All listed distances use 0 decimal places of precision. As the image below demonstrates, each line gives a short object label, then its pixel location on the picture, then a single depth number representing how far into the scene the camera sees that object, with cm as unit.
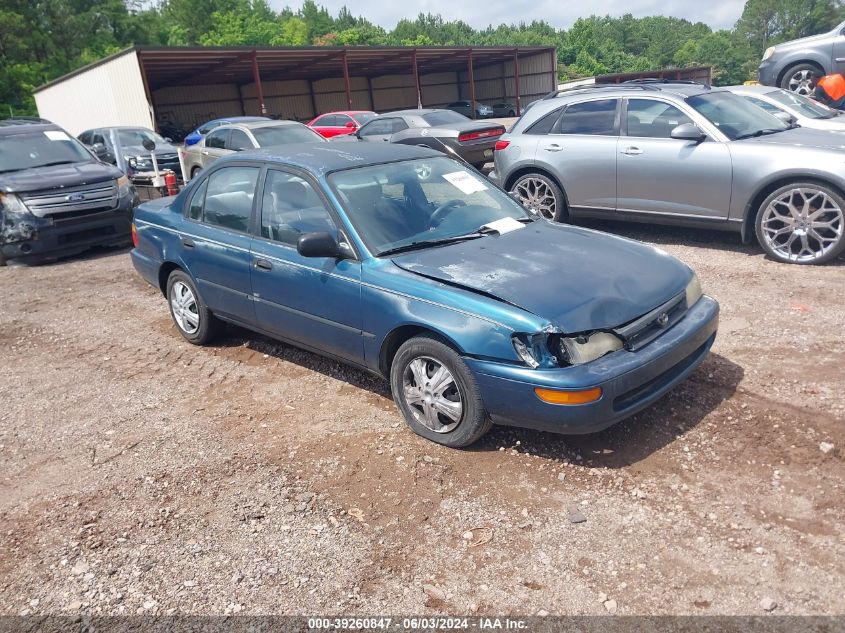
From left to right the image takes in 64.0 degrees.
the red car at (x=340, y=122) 2098
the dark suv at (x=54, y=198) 898
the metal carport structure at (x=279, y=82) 2506
